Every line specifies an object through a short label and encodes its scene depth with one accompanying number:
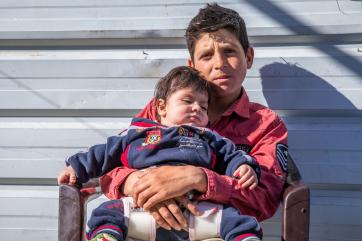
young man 2.48
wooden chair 2.37
